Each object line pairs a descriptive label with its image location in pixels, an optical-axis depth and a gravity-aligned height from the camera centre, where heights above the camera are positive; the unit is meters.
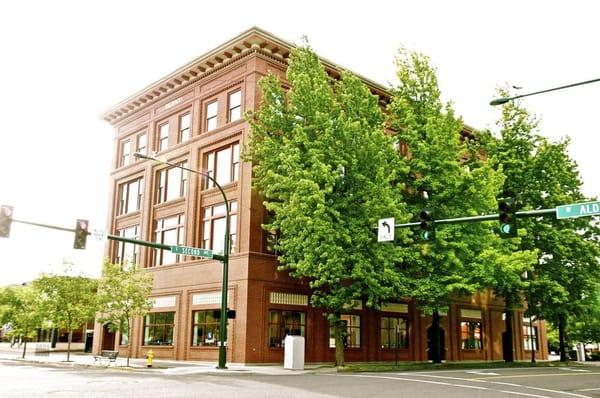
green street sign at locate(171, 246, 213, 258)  26.16 +3.21
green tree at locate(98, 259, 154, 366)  32.12 +1.59
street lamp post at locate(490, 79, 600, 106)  13.24 +5.42
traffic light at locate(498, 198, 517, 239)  16.28 +3.00
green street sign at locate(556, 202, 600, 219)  15.95 +3.22
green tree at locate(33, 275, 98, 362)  36.09 +1.43
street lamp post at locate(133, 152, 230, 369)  26.86 +0.49
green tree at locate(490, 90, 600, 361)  39.22 +7.02
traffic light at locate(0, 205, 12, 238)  18.99 +3.19
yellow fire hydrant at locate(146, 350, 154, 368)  28.73 -1.71
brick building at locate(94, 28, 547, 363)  33.00 +5.55
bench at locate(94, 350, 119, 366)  30.42 -1.58
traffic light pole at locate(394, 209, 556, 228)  16.23 +3.20
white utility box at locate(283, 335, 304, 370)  28.16 -1.26
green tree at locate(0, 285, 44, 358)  38.59 +0.42
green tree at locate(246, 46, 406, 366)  27.55 +6.92
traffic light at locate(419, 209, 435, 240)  17.88 +3.07
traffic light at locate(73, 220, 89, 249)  20.89 +3.07
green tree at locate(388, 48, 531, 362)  31.56 +7.13
